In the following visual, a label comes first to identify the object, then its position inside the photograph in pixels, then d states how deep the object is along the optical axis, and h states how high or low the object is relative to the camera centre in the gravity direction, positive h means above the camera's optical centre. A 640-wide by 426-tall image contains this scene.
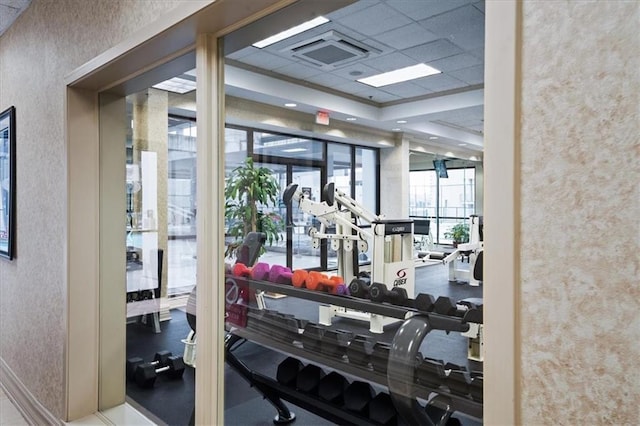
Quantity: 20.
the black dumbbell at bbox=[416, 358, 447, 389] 2.14 -0.79
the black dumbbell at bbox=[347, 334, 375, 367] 2.46 -0.78
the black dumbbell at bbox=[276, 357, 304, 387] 2.66 -0.95
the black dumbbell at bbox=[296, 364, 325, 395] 2.57 -0.97
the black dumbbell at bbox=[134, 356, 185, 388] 2.81 -1.03
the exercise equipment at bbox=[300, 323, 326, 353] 2.74 -0.79
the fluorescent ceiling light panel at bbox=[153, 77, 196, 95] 1.93 +0.64
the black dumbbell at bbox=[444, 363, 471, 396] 1.92 -0.76
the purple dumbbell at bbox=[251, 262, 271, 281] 3.10 -0.43
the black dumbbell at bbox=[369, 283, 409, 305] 3.40 -0.66
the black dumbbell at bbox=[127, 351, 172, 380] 2.72 -0.96
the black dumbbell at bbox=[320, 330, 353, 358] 2.62 -0.79
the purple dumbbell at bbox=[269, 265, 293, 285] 3.64 -0.52
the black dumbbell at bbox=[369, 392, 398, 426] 2.24 -1.01
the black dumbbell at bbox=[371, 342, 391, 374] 2.34 -0.78
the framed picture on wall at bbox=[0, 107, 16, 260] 3.18 +0.25
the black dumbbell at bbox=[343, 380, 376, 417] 2.34 -0.99
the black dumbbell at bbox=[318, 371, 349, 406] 2.45 -0.98
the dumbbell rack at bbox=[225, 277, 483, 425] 2.03 -0.84
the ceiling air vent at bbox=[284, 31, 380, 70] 3.85 +1.58
